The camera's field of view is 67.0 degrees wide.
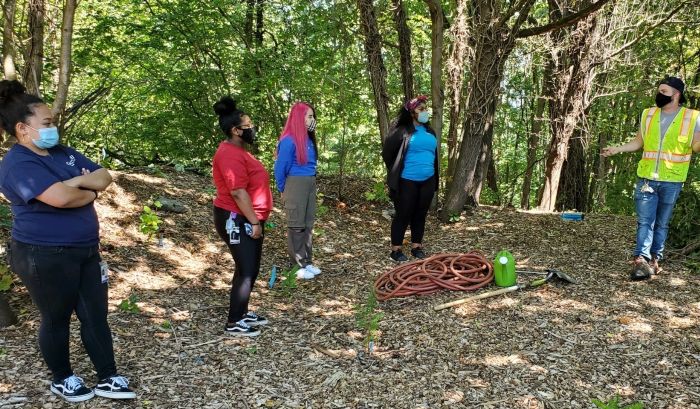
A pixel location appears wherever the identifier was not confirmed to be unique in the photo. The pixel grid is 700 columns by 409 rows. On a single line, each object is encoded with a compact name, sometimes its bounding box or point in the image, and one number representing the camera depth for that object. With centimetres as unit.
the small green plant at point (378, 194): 784
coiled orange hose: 450
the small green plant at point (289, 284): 461
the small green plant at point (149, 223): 516
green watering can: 444
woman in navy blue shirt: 244
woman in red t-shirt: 345
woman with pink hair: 466
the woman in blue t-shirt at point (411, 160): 524
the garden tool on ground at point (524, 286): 420
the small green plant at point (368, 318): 361
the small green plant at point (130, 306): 386
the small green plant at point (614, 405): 256
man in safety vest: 432
